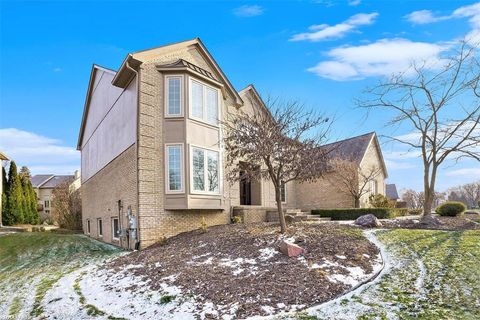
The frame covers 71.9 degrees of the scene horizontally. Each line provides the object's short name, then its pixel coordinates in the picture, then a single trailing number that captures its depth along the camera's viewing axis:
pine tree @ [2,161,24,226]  28.73
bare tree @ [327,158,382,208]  21.14
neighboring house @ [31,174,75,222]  48.94
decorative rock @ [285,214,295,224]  13.43
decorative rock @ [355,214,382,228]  12.28
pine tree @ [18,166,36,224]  30.52
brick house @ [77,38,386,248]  12.45
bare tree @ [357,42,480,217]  12.45
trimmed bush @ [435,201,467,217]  18.17
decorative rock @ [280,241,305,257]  7.91
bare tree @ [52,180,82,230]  27.16
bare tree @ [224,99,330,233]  10.16
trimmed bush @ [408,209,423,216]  24.90
